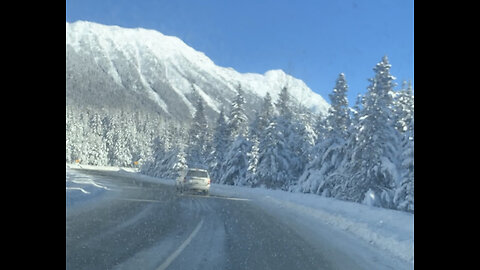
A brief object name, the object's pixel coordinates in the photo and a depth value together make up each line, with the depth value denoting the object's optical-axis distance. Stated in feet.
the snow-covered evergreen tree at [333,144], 126.41
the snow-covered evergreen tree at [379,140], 102.47
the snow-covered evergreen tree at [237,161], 184.65
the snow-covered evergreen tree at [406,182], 83.89
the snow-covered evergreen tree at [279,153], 160.97
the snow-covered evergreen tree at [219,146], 204.95
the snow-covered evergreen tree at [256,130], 172.55
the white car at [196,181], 99.04
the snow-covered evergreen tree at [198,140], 222.89
